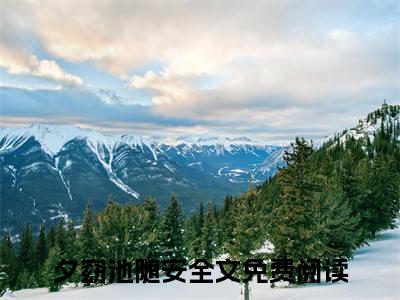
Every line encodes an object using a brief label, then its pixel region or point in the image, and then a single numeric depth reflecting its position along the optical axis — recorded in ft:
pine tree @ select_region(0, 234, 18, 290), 273.03
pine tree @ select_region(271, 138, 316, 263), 108.68
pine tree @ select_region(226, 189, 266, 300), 98.37
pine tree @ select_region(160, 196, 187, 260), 193.57
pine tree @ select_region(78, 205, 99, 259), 194.70
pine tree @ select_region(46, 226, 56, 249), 307.41
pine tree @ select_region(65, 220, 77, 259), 246.00
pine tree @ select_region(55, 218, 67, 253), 287.89
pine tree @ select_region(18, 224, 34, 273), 296.10
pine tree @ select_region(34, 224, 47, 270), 298.49
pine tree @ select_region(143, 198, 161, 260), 178.23
